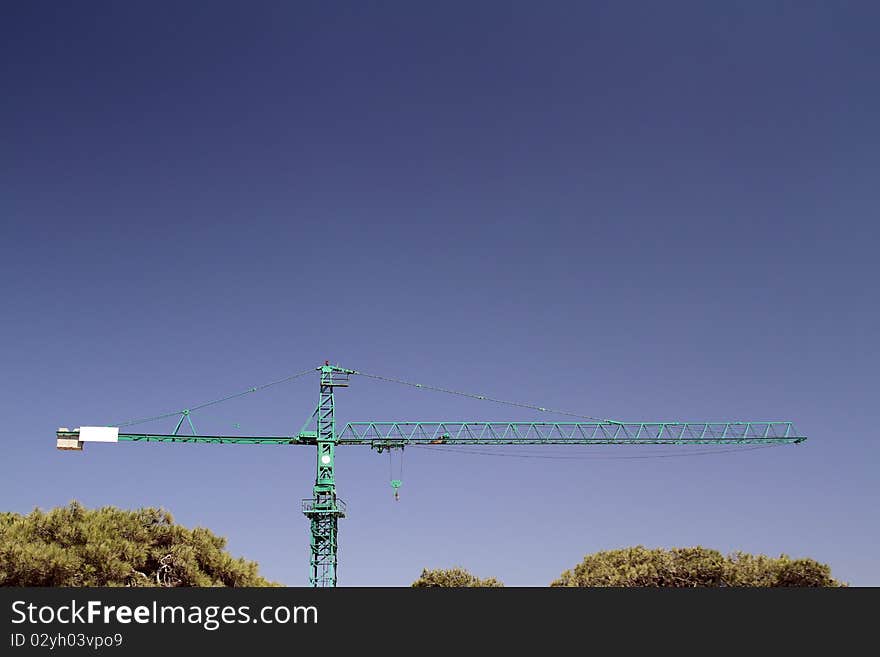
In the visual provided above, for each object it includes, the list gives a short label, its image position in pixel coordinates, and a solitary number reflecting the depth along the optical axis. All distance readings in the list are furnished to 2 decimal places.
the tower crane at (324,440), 96.94
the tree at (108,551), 52.88
